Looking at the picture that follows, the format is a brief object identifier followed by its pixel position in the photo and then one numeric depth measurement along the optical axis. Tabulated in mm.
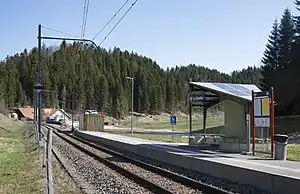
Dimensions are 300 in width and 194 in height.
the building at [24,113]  156250
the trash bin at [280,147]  20844
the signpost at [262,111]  22281
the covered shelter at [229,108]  26609
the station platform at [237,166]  12969
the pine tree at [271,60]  72000
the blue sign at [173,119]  46781
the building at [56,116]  130000
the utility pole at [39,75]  27984
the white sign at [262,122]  22422
